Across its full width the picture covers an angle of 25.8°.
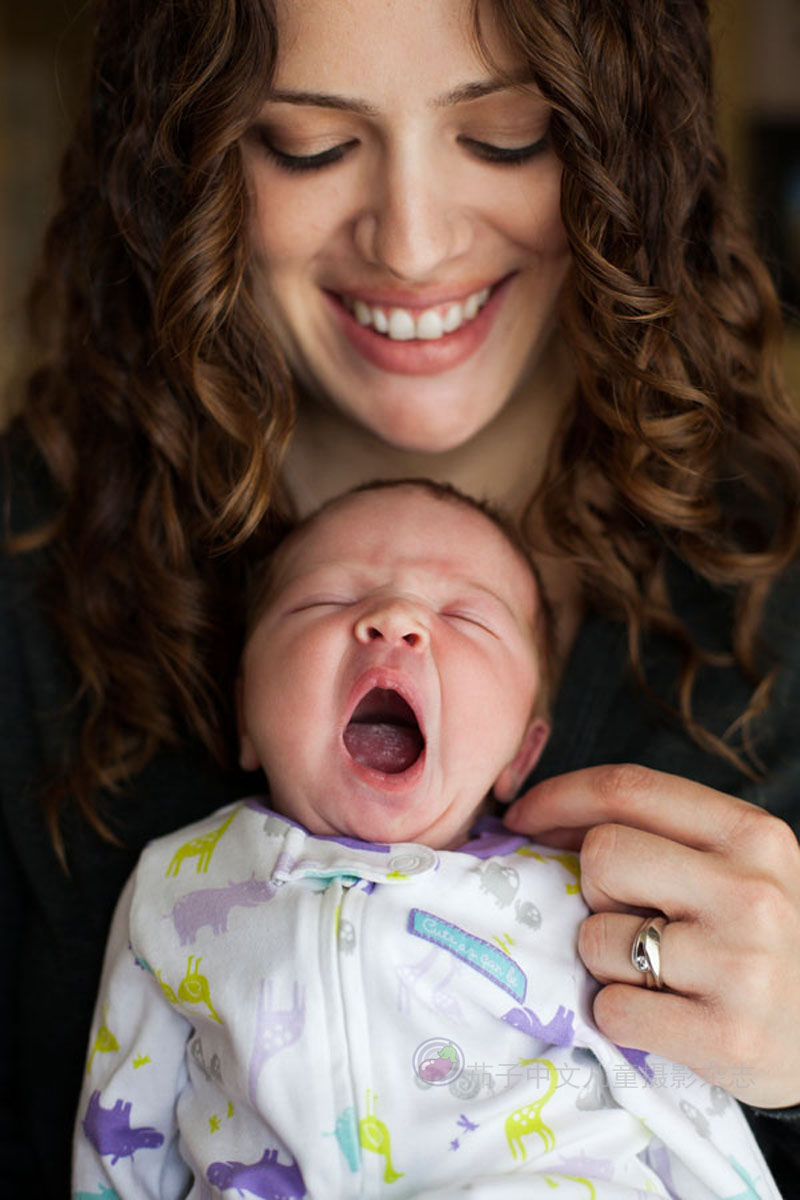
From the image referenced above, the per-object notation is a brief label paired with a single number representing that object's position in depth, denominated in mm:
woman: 506
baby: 460
